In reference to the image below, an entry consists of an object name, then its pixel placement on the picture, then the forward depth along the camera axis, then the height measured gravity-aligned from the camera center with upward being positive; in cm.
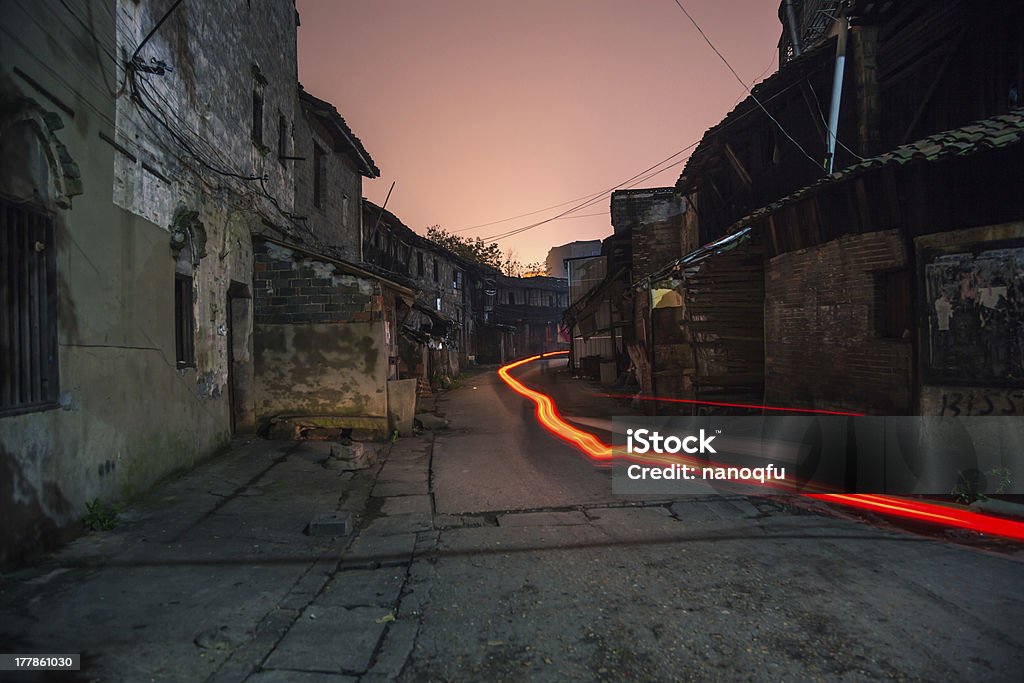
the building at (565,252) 6281 +1099
